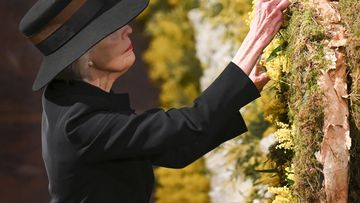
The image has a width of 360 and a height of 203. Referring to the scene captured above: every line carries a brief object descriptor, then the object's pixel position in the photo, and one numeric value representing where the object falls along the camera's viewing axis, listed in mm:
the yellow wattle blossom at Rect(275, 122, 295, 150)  5621
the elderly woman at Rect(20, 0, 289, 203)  4918
